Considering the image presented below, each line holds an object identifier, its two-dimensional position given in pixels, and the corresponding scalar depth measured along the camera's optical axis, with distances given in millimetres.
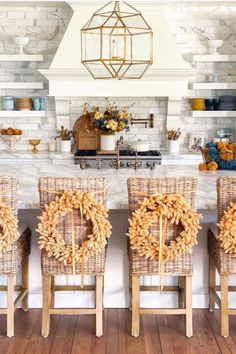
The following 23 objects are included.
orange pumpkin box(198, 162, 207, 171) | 4805
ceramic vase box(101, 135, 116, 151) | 6586
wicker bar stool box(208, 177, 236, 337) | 3348
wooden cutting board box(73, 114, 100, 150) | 7262
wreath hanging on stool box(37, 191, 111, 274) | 3279
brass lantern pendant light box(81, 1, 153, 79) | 6836
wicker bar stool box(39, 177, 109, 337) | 3340
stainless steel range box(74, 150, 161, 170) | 6414
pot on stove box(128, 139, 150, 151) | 6672
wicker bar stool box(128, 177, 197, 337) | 3326
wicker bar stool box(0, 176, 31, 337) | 3363
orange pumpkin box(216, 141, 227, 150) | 4734
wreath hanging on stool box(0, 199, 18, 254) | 3328
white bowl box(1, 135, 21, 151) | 7434
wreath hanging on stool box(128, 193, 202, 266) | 3277
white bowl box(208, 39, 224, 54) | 7126
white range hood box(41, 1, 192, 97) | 6883
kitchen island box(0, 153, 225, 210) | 3549
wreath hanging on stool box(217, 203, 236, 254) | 3312
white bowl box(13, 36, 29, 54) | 7102
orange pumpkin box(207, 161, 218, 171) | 4741
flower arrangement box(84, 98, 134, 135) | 5797
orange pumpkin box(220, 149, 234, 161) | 4699
